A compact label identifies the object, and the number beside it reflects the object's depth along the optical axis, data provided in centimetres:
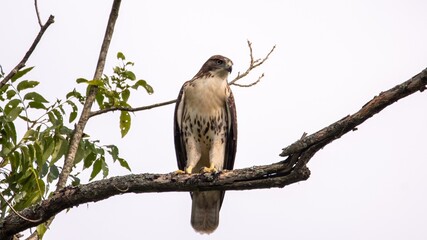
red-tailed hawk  1614
